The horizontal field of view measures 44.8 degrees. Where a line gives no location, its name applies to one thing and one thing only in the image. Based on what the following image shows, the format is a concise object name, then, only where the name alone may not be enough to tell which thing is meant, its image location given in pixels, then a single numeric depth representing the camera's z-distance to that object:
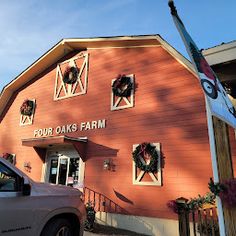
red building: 9.34
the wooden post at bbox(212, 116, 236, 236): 4.70
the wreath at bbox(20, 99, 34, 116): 15.34
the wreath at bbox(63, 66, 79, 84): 13.95
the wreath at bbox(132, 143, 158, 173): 9.75
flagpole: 4.56
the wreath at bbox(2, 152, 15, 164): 15.15
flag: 4.12
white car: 4.20
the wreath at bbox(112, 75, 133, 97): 11.41
